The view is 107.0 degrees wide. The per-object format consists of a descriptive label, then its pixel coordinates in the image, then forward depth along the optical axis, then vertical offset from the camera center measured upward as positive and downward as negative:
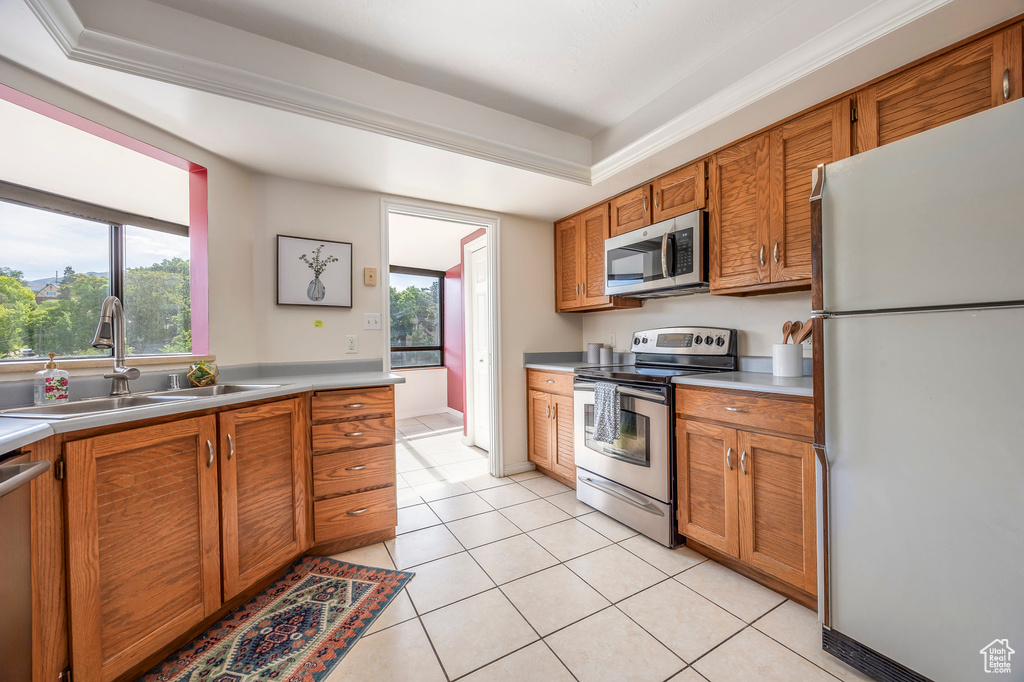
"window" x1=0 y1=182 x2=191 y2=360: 1.80 +0.39
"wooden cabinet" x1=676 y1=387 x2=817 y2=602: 1.58 -0.69
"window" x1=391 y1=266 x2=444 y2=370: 5.83 +0.34
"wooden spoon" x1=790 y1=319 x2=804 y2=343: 1.97 +0.03
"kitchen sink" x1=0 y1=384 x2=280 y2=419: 1.37 -0.25
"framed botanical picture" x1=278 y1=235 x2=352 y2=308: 2.47 +0.46
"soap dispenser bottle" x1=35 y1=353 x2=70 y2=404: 1.45 -0.16
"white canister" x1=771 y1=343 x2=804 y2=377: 1.87 -0.13
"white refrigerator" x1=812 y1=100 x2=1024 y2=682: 1.01 -0.21
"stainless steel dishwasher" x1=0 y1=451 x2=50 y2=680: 0.96 -0.59
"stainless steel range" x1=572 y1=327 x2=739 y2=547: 2.11 -0.57
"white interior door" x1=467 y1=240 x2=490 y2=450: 3.94 -0.03
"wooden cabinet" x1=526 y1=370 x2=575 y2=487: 2.93 -0.75
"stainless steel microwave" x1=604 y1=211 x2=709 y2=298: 2.25 +0.50
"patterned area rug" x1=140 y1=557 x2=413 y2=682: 1.34 -1.17
